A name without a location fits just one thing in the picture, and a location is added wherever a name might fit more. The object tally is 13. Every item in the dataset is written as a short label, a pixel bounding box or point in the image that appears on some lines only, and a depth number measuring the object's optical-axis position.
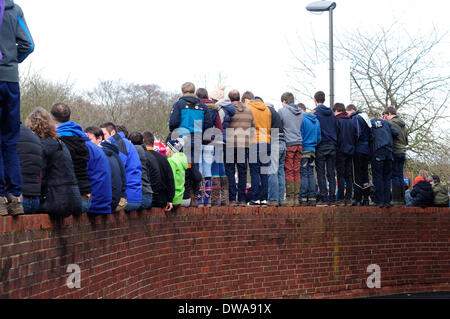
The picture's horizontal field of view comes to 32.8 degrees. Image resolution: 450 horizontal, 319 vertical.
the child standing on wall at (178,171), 11.26
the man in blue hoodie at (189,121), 11.88
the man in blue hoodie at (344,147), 15.03
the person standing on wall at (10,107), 6.21
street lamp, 17.50
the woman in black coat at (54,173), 6.88
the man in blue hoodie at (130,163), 9.75
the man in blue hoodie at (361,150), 15.47
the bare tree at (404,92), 26.77
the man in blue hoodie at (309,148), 14.09
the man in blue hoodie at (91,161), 7.78
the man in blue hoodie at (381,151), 15.92
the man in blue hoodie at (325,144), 14.54
